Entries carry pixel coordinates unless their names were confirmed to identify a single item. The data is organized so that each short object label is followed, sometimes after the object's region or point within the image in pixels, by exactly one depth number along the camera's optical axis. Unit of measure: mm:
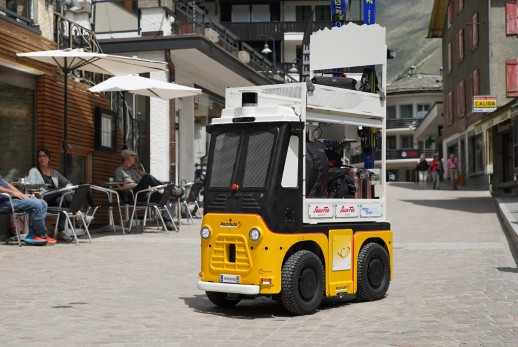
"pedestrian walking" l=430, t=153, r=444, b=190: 40044
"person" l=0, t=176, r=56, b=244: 12766
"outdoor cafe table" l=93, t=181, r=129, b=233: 15798
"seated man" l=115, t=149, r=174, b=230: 16031
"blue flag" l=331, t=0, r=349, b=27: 15927
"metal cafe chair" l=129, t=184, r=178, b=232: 15906
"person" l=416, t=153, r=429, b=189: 39562
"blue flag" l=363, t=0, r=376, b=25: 15852
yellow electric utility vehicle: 7395
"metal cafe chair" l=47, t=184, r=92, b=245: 13312
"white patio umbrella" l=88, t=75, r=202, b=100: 16359
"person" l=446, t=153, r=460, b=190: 39594
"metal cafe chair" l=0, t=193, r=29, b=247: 12664
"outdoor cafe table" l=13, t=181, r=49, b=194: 13367
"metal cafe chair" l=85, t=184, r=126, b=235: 14805
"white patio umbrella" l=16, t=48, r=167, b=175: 14688
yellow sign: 34312
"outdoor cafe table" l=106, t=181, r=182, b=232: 15817
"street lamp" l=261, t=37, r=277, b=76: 33291
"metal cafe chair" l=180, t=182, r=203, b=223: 18719
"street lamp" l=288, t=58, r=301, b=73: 46406
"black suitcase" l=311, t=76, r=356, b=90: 10156
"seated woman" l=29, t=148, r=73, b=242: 13914
